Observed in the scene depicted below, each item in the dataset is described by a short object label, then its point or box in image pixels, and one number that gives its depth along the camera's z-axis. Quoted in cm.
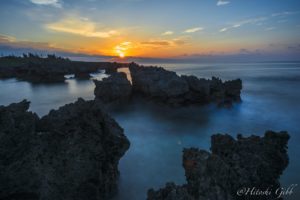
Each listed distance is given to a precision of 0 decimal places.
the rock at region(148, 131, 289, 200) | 394
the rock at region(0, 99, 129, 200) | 469
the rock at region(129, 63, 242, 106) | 1818
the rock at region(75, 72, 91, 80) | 4518
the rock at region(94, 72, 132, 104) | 1931
